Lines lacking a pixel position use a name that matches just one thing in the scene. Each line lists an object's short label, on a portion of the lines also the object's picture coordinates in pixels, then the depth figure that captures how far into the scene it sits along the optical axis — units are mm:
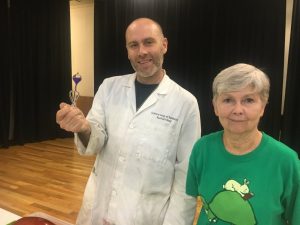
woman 887
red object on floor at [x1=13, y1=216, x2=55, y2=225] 782
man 1328
